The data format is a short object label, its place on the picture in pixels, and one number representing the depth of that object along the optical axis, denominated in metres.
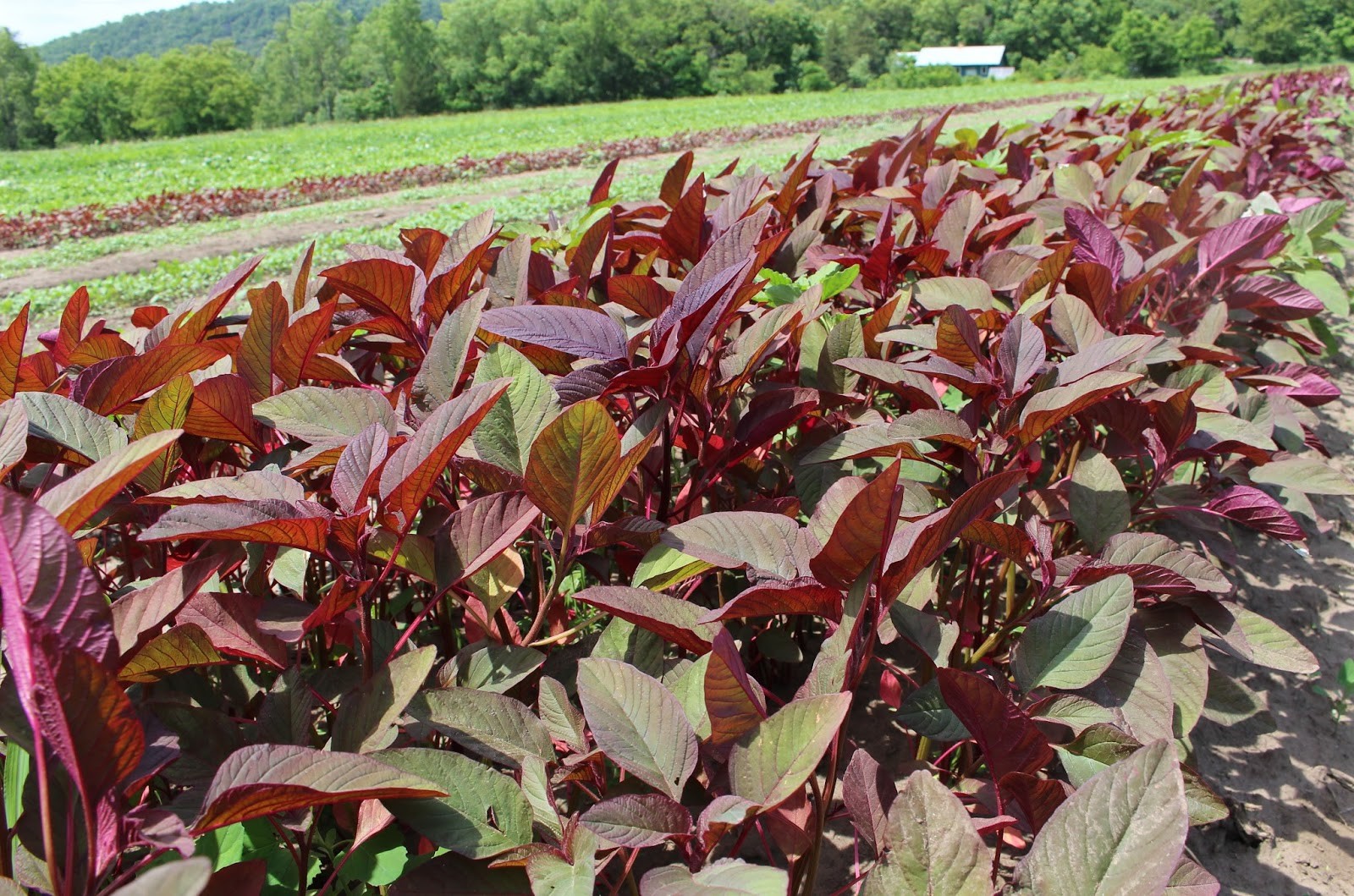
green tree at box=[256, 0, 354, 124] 73.06
